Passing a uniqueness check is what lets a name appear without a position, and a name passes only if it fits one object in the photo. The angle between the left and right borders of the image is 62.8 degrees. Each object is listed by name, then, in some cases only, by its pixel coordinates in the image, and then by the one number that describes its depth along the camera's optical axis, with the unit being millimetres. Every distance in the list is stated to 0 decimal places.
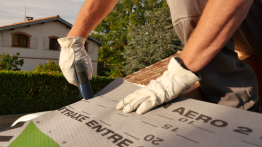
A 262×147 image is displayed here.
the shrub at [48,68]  15290
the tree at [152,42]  18531
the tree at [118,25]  27641
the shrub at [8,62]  14594
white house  19234
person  901
